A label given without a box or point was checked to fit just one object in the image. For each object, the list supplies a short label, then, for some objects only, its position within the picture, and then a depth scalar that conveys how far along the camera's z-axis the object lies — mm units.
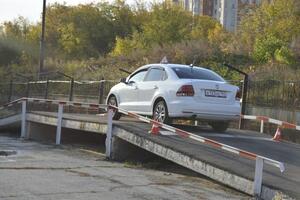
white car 11367
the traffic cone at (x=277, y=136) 11875
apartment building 116375
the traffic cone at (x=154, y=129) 10656
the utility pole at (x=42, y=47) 35938
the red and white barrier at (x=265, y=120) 10796
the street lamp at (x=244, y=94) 15254
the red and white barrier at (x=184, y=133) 7266
